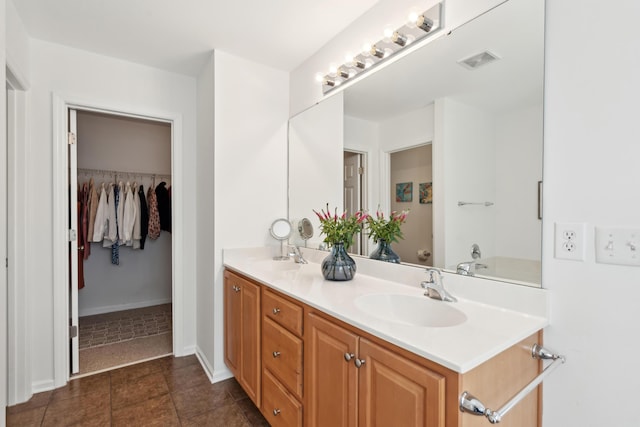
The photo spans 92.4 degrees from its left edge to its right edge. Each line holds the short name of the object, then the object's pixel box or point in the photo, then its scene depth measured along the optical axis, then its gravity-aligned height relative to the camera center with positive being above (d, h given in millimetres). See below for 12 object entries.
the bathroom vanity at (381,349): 849 -472
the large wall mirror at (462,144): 1154 +315
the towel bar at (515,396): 757 -501
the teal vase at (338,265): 1668 -305
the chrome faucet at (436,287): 1288 -331
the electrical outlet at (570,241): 1007 -101
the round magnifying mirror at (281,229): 2482 -158
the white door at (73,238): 2285 -218
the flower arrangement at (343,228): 1727 -105
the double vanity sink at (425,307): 876 -383
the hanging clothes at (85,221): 3275 -130
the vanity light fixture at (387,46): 1452 +891
